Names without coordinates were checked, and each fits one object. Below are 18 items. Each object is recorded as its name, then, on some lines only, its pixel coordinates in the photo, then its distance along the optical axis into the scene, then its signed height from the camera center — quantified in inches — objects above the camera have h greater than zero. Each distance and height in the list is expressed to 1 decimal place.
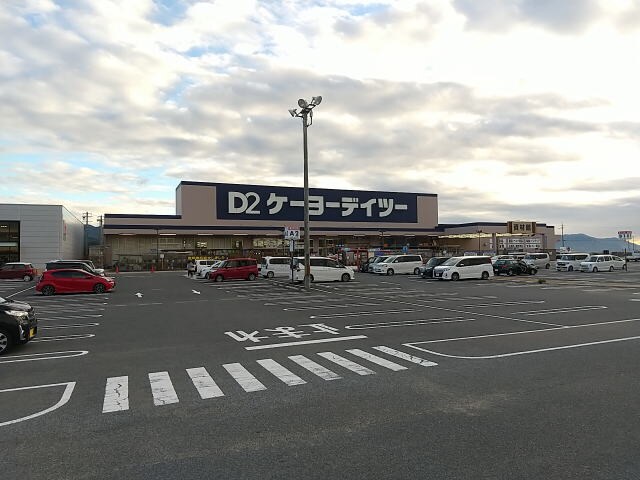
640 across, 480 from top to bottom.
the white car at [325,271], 1295.5 -44.6
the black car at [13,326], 403.5 -58.6
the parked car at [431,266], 1481.3 -38.0
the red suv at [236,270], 1448.1 -45.8
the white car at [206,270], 1532.5 -47.6
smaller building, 1968.5 +97.5
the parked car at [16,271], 1526.8 -45.8
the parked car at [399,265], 1685.5 -37.8
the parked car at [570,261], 1808.6 -30.1
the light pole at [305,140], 1000.4 +247.0
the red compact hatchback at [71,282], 1013.8 -55.4
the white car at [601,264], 1731.1 -40.0
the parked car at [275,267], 1561.3 -39.0
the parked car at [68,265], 1171.8 -22.0
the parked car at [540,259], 2068.5 -24.9
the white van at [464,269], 1347.2 -42.5
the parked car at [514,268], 1576.0 -47.6
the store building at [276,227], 2445.9 +155.5
